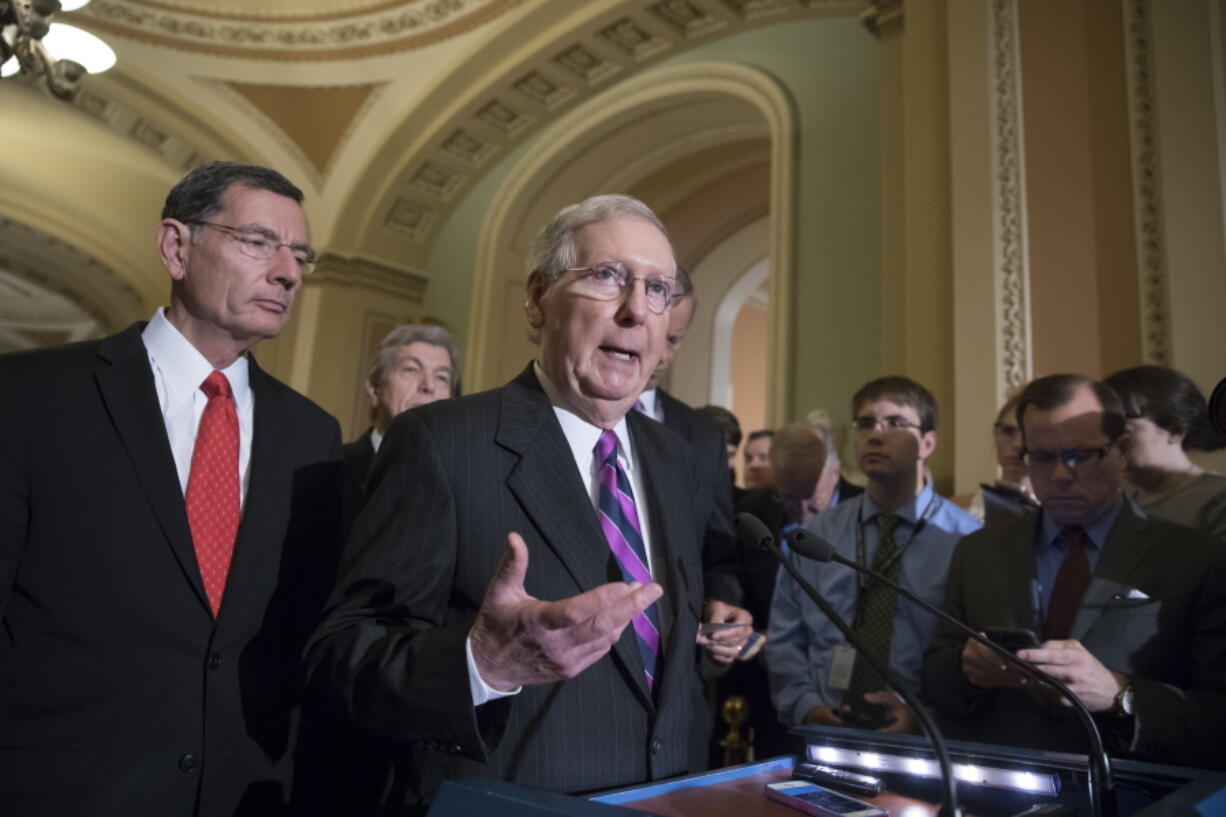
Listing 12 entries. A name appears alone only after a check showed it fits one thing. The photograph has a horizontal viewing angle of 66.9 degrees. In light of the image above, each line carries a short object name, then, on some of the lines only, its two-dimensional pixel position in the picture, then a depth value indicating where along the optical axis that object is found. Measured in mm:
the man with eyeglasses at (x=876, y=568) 2291
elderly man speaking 940
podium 899
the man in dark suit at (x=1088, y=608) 1434
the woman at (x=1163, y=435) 2078
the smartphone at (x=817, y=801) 880
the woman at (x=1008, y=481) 2373
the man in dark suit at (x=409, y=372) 2537
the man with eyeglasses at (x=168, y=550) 1186
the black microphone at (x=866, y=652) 680
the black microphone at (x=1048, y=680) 935
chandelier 4223
